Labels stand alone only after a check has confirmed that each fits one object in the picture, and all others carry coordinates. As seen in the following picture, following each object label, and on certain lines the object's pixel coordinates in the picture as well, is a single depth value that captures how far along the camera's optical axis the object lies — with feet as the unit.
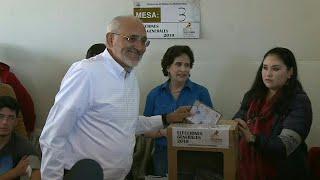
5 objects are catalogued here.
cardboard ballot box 5.36
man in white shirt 5.17
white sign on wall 9.56
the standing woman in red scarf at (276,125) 6.17
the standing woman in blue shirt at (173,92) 8.38
